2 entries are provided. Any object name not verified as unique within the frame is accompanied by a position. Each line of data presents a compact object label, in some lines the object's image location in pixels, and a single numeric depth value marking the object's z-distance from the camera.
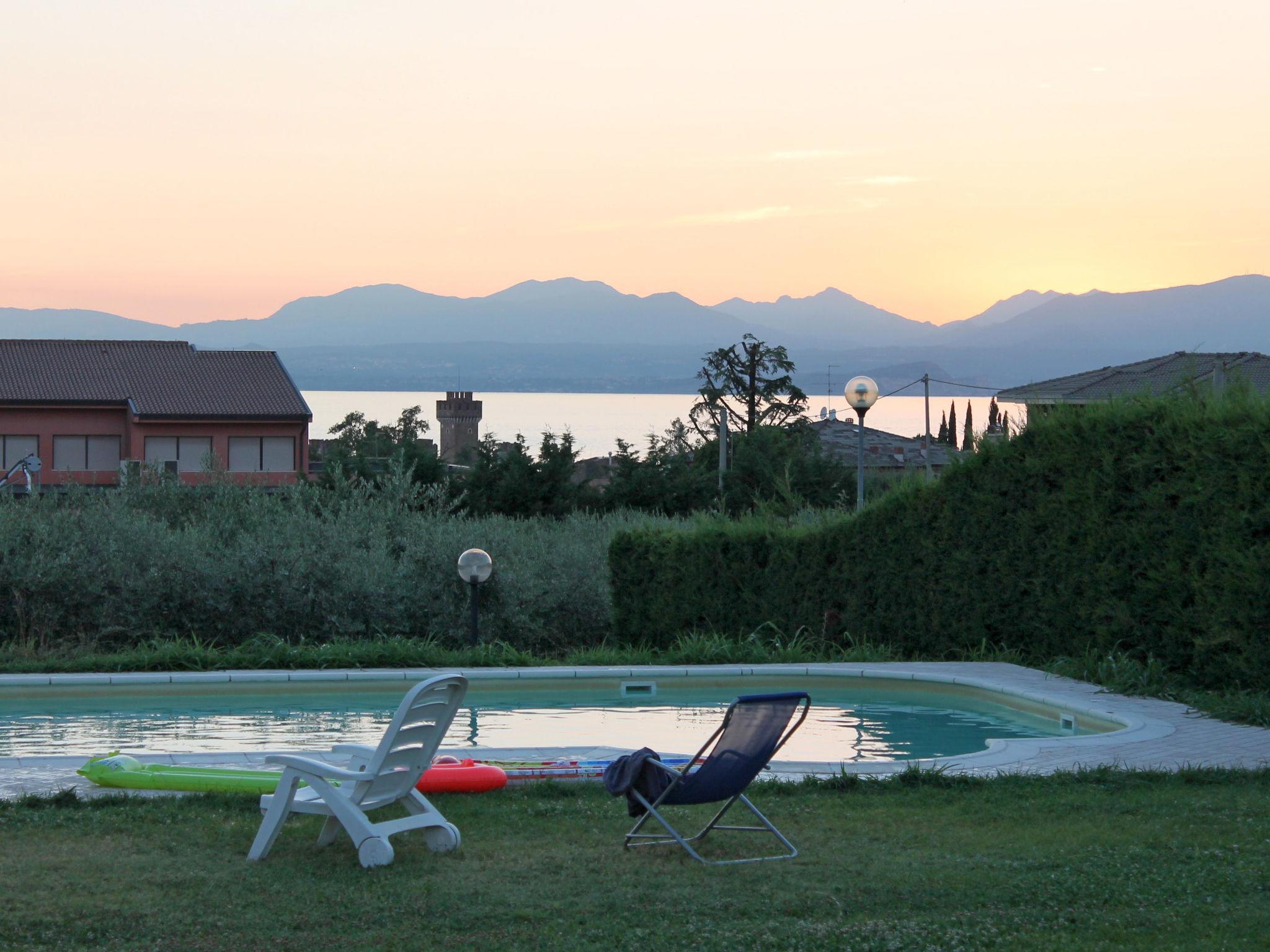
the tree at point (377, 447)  38.00
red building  58.91
